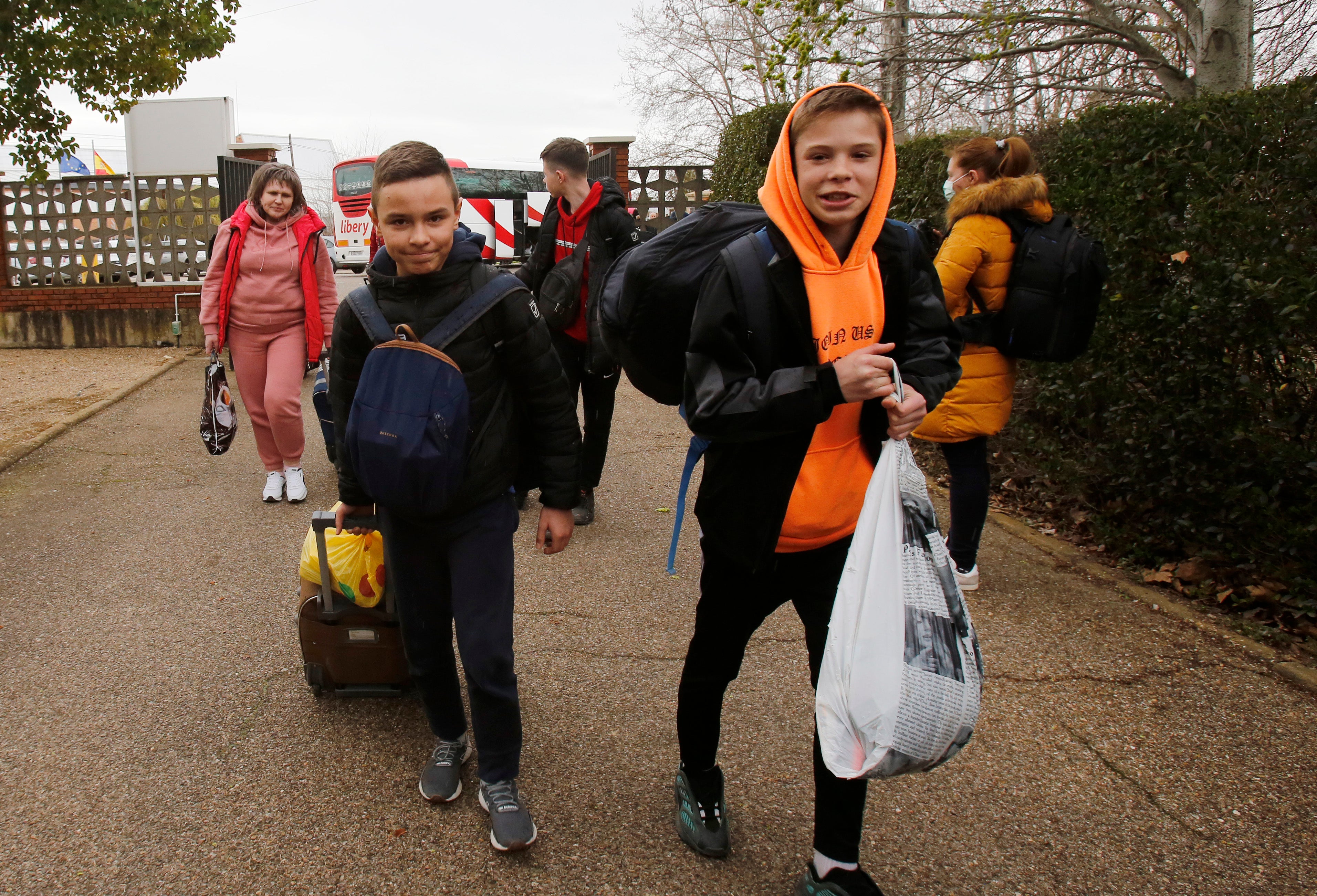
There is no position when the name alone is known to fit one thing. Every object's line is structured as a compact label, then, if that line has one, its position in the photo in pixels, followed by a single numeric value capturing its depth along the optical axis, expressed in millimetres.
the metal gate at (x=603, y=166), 12086
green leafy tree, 6797
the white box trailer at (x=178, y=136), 18266
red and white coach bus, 20312
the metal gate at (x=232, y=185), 12492
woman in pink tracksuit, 5590
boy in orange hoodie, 2020
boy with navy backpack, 2346
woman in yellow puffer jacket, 3936
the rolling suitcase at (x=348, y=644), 3119
